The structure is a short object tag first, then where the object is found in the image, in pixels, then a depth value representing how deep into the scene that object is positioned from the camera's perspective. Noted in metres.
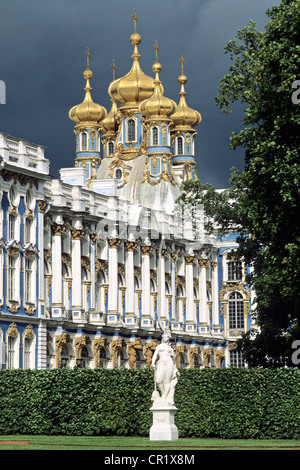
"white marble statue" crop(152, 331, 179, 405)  46.50
